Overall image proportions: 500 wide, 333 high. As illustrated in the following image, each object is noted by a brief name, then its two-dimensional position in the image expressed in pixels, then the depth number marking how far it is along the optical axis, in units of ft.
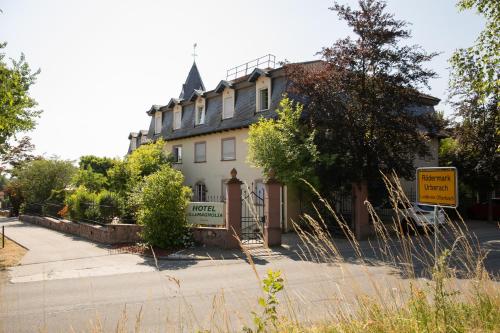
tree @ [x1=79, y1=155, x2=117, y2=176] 95.81
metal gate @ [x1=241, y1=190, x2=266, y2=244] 49.04
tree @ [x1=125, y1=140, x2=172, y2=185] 75.00
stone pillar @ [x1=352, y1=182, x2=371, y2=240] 52.24
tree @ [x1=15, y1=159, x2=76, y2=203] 95.45
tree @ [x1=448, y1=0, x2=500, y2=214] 68.33
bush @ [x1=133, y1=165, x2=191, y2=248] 43.86
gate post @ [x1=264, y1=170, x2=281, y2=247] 45.96
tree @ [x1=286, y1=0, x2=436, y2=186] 49.62
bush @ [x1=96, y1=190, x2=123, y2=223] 54.08
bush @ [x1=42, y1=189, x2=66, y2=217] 77.21
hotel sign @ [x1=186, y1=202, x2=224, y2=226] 46.42
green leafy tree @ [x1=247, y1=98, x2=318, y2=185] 52.30
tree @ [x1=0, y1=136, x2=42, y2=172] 124.77
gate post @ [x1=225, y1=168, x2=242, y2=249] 44.57
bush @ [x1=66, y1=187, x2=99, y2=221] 57.56
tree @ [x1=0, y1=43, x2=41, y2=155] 37.76
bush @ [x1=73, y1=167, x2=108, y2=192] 71.36
